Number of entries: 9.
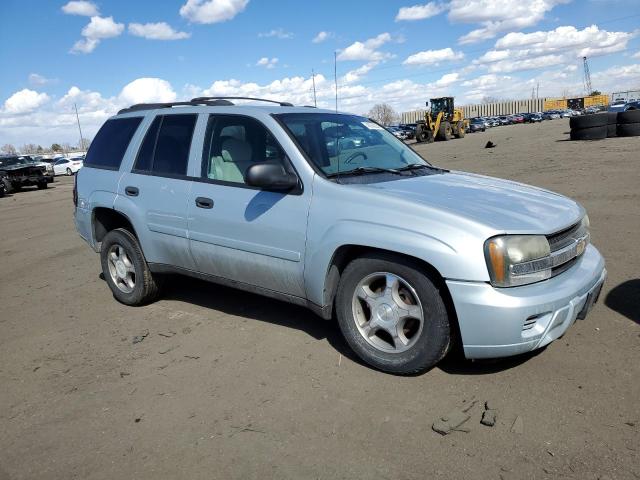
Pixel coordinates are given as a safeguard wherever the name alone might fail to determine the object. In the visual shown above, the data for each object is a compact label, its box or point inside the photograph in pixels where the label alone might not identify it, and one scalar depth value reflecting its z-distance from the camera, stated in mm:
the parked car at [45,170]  25250
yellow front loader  41250
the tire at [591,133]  20545
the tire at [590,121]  20438
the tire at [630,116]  19453
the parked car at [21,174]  23719
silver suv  3082
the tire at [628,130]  19516
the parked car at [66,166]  38656
